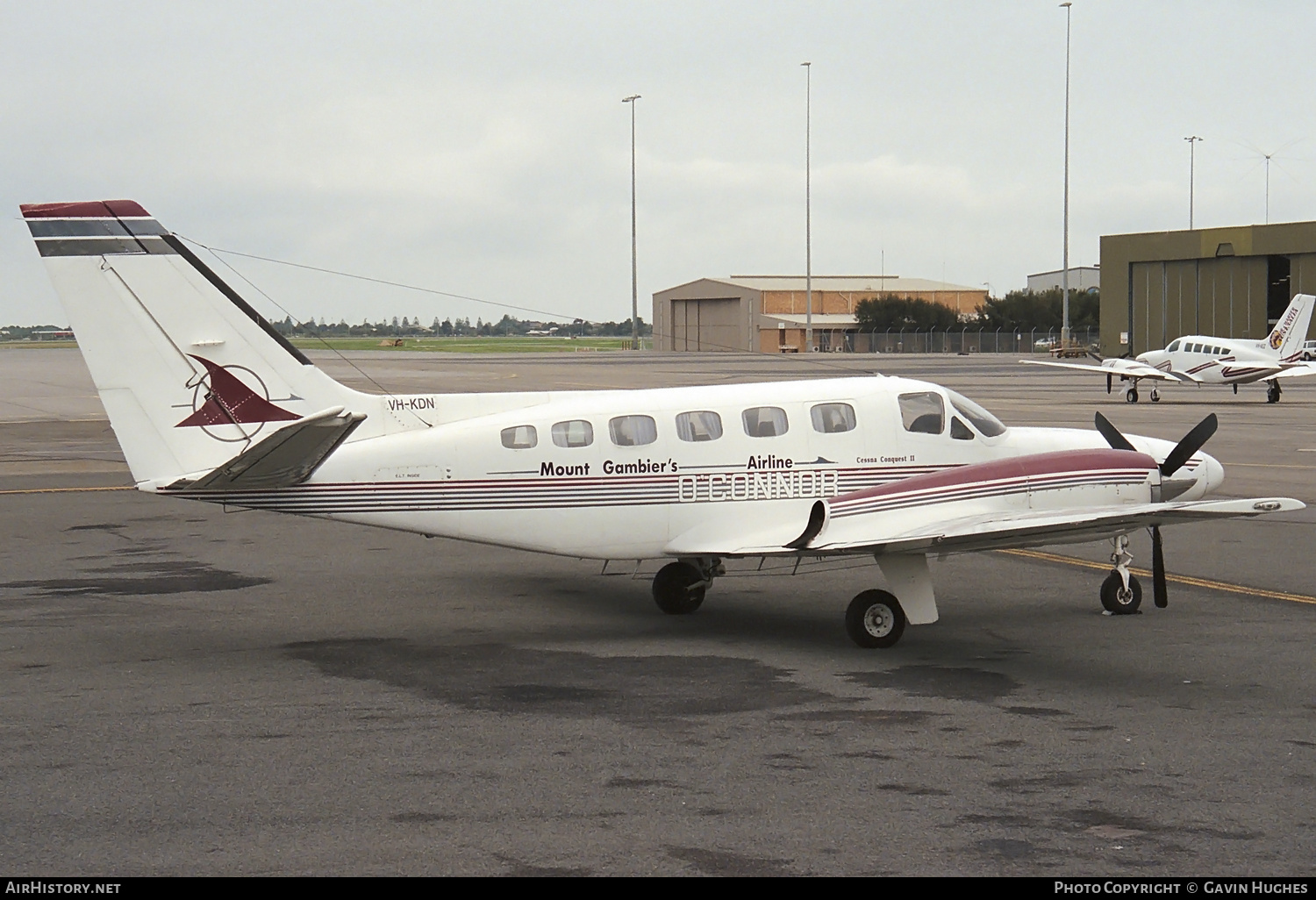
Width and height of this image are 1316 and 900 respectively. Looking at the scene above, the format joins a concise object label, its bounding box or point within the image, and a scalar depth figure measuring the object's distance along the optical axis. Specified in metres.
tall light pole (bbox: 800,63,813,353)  97.68
